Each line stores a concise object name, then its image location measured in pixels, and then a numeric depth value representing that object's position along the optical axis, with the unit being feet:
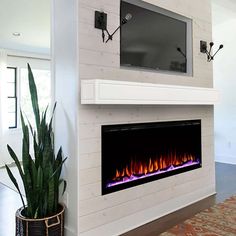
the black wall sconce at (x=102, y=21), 7.95
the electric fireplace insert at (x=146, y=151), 8.46
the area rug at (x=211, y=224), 8.60
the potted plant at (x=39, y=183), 6.99
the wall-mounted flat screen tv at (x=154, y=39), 8.96
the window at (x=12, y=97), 20.97
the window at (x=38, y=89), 21.75
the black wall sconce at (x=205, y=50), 11.92
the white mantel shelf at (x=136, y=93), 7.24
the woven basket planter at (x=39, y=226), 6.90
